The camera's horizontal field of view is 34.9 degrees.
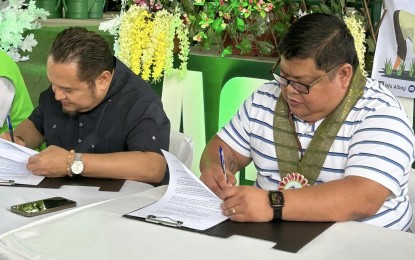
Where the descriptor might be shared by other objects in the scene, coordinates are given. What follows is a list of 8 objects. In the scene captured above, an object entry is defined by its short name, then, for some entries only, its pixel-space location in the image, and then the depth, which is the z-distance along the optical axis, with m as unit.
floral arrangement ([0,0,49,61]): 4.57
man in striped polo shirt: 1.75
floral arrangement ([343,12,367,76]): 3.13
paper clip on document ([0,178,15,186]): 2.04
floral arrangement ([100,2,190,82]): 3.84
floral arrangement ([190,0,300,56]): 3.54
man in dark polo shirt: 2.18
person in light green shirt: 2.78
